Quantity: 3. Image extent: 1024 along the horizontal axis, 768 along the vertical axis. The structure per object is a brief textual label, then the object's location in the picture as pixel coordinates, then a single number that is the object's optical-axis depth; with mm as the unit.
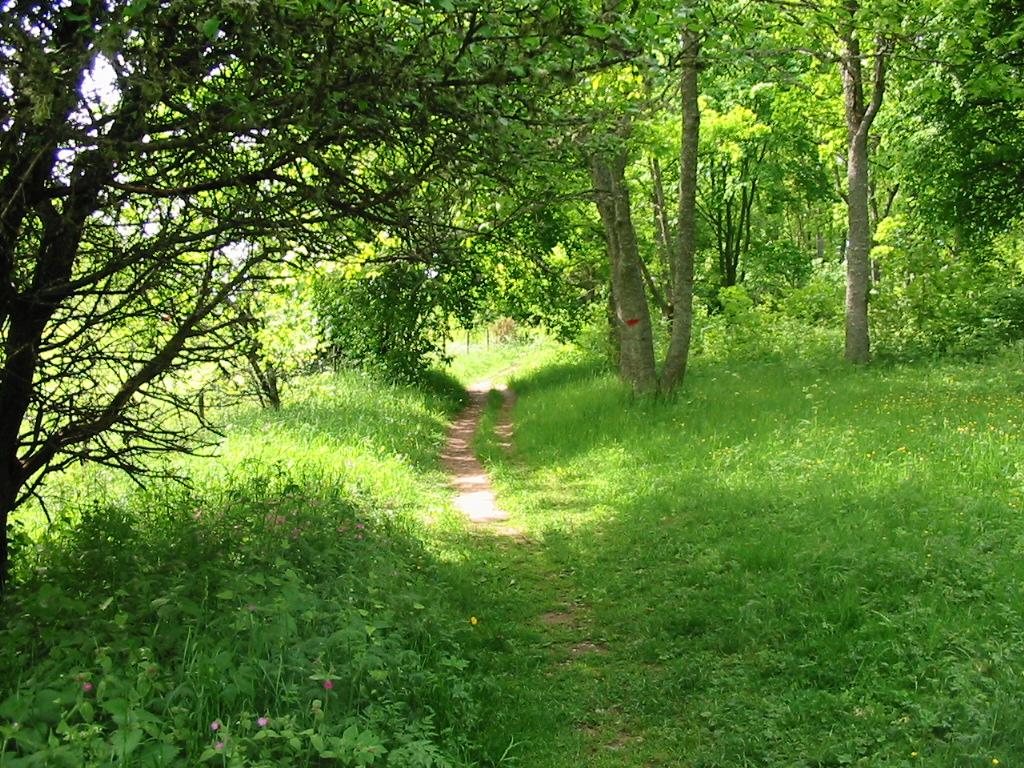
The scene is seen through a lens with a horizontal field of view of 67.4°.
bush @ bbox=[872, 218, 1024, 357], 14953
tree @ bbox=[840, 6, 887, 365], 14312
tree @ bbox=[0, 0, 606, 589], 3400
